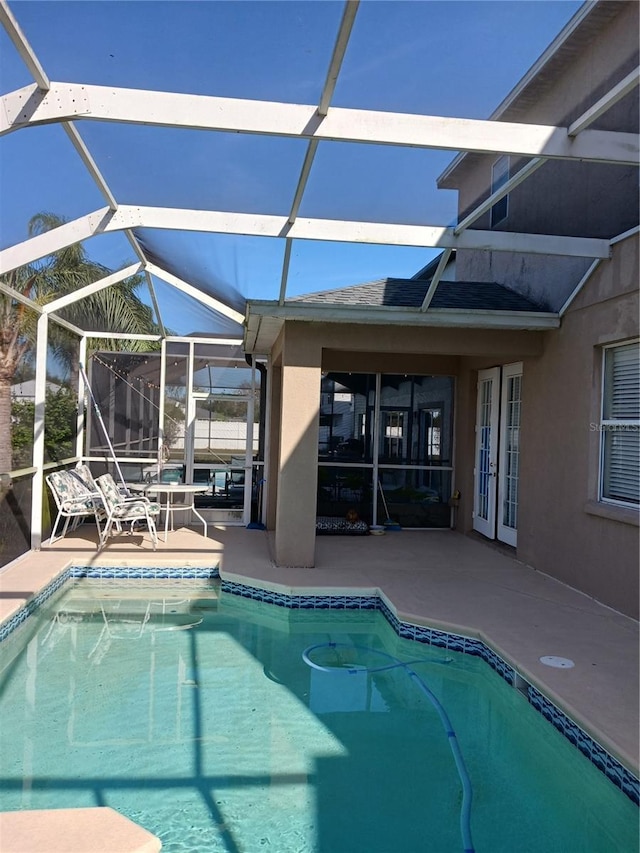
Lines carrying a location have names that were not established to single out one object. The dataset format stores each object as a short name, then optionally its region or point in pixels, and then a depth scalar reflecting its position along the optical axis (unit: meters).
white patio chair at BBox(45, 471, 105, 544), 7.75
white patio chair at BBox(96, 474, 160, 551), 7.86
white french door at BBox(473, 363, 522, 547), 8.23
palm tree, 6.58
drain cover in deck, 4.33
